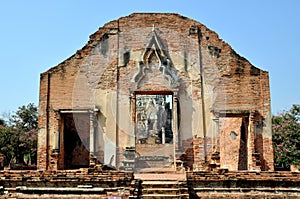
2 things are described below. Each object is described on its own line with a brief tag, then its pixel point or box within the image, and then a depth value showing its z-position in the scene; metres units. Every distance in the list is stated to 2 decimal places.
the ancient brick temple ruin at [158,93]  15.63
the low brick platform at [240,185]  10.59
